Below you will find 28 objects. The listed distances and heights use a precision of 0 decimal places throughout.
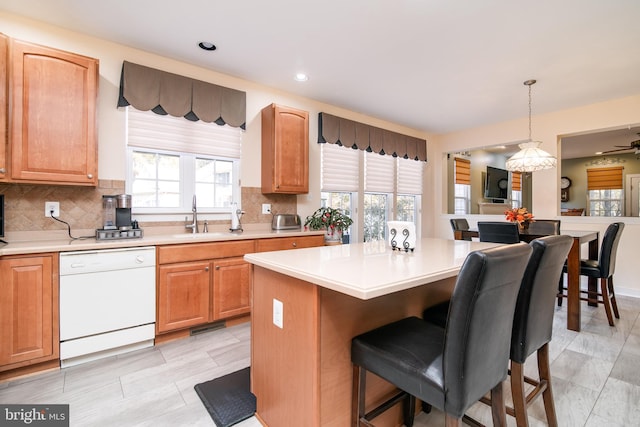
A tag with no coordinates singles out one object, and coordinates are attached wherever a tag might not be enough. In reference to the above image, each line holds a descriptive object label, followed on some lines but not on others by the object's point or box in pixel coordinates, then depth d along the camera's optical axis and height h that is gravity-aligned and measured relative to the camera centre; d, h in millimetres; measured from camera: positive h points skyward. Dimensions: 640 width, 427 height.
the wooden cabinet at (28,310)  1954 -638
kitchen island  1233 -490
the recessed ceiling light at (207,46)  2740 +1547
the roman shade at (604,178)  7508 +914
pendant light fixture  3512 +644
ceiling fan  5205 +1209
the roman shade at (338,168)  4352 +688
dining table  2916 -670
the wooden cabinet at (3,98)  2062 +796
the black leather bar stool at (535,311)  1345 -451
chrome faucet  3130 -88
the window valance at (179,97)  2758 +1179
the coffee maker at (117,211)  2643 +32
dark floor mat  1679 -1111
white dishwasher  2150 -660
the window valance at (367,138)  4215 +1196
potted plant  3828 -109
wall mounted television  6742 +678
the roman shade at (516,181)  7690 +852
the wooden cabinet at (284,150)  3453 +755
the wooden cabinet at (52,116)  2158 +743
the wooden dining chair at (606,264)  2973 -510
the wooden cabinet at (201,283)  2537 -610
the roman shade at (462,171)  6207 +916
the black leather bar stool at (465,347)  979 -526
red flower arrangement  3424 -30
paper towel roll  3340 -39
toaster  3623 -91
